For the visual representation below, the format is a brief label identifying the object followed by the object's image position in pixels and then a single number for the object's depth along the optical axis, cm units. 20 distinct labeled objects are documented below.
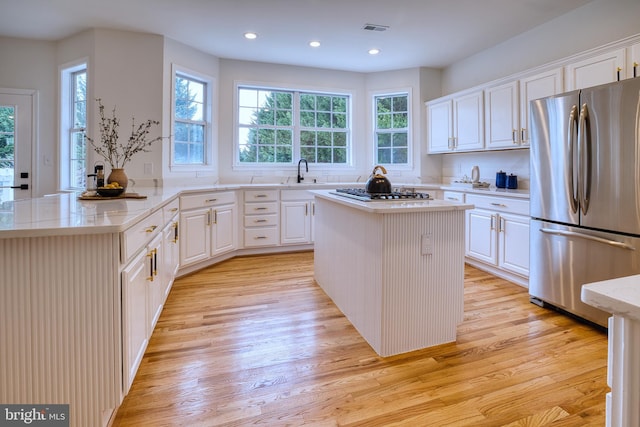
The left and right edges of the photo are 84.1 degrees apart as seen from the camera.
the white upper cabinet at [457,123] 412
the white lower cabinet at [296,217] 464
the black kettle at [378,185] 248
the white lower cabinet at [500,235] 325
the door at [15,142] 411
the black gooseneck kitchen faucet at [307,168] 512
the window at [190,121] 429
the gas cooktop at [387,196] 227
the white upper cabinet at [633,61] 254
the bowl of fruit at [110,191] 242
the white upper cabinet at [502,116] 360
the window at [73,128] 418
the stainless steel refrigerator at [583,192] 218
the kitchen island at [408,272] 203
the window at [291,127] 504
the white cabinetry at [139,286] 147
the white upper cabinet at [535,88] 312
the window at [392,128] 529
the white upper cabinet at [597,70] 266
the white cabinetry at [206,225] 356
